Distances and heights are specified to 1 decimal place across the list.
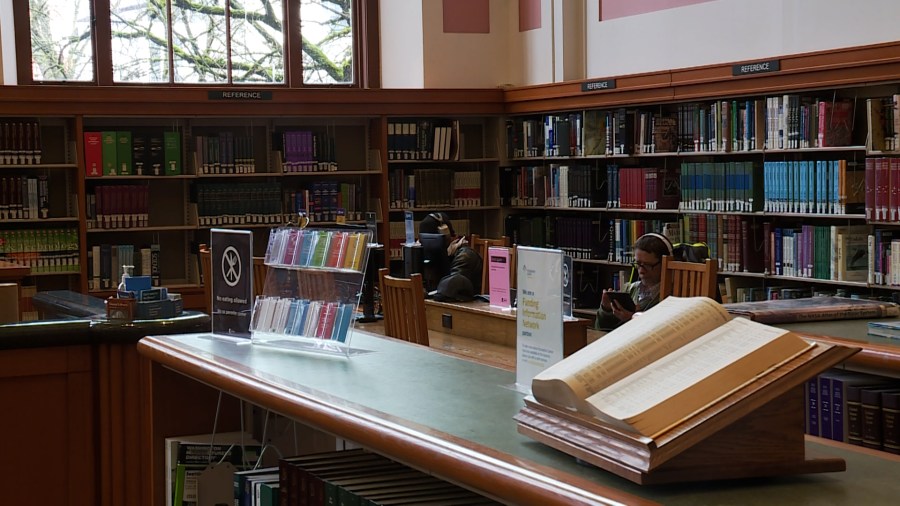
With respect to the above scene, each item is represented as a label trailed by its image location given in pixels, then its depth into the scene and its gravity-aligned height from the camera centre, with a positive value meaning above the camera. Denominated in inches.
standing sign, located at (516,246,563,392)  74.2 -7.2
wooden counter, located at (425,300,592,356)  214.8 -24.6
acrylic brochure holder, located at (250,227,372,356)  98.3 -7.4
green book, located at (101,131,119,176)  346.9 +18.5
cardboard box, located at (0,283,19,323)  160.9 -12.9
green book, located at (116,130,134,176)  348.8 +18.8
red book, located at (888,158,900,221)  247.0 +2.0
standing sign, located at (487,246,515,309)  236.0 -16.4
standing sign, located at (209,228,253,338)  107.1 -7.0
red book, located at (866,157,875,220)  252.2 +2.6
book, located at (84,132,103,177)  343.9 +18.1
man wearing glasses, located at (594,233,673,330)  223.5 -14.2
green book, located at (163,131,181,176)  354.6 +18.9
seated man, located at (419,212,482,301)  259.6 -14.7
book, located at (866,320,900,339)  108.8 -12.6
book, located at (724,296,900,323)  121.0 -12.0
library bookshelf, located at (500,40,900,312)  258.8 +8.8
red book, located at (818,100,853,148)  261.4 +18.6
